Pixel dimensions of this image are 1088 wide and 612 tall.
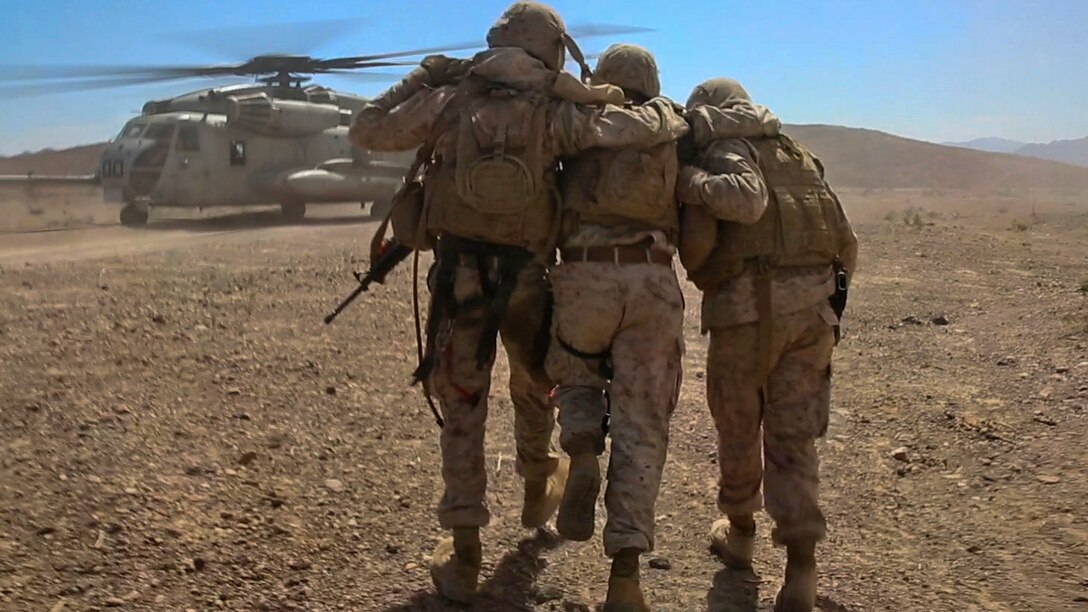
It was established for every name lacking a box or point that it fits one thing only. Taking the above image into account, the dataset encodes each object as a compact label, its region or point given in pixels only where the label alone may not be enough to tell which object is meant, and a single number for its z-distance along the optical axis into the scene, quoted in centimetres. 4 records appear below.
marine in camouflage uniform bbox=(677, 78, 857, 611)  335
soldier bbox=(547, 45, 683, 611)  318
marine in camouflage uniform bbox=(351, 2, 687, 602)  329
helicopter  1814
